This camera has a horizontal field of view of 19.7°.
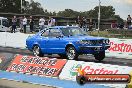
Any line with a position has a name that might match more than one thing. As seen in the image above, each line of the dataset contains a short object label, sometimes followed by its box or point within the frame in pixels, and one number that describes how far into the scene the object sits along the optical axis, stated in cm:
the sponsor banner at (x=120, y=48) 2111
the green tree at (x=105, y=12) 14425
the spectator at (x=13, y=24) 3430
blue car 1731
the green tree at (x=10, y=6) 10031
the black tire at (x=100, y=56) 1835
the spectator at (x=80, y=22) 3306
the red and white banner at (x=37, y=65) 1317
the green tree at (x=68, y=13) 14410
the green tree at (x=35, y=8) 15732
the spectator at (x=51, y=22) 3169
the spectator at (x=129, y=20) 3056
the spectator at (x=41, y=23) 3167
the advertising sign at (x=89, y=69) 1040
